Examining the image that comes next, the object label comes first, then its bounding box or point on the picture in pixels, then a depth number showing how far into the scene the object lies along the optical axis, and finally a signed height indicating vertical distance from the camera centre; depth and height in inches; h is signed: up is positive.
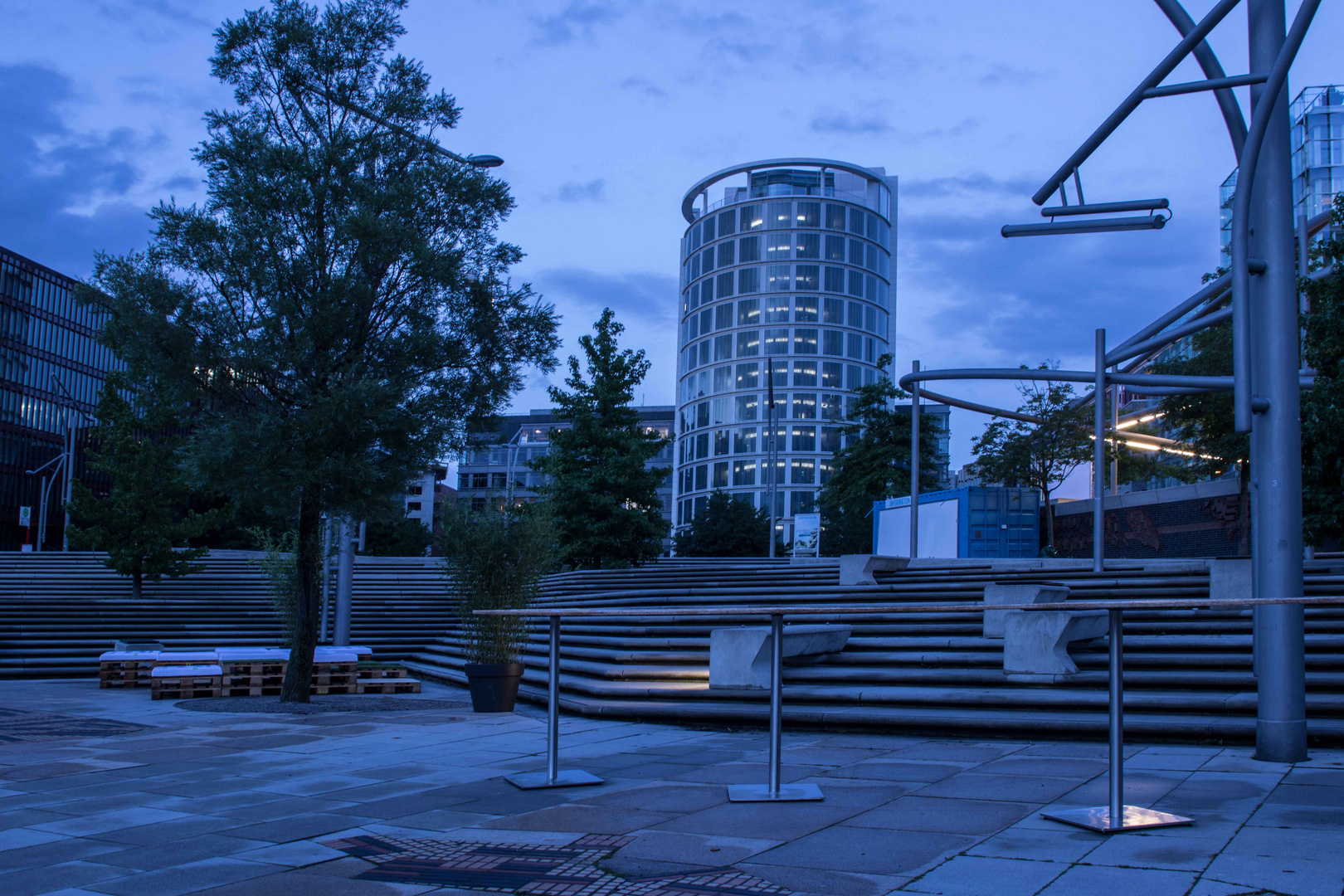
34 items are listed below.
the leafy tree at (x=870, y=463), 1621.6 +122.7
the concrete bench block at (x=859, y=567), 677.9 -19.0
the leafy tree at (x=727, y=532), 2059.5 +9.7
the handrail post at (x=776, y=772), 244.2 -56.3
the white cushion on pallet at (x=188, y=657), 702.1 -90.8
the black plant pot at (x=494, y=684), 506.0 -76.0
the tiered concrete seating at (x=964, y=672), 358.9 -56.2
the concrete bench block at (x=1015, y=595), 445.1 -23.4
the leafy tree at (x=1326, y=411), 707.4 +94.5
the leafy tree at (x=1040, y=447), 1414.9 +134.0
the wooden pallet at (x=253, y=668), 647.1 -90.3
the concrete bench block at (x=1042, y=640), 402.0 -38.7
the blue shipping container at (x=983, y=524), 1077.1 +18.2
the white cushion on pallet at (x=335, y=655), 661.9 -83.2
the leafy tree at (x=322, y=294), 538.9 +129.4
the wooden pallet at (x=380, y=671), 676.7 -96.1
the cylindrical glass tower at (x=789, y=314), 3988.7 +885.9
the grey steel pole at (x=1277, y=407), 278.4 +39.3
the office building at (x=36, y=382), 2861.7 +409.0
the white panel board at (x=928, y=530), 1088.8 +10.3
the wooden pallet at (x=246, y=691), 636.1 -103.7
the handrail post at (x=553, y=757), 268.7 -59.4
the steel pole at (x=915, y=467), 851.4 +61.9
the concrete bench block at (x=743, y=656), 428.1 -50.7
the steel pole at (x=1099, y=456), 647.1 +56.8
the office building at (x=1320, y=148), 3240.7 +1281.4
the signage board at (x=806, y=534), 1482.5 +4.5
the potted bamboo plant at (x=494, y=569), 533.6 -20.7
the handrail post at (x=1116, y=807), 199.9 -52.1
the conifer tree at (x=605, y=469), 1246.9 +80.9
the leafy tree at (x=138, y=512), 1110.4 +13.2
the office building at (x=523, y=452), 4500.5 +364.1
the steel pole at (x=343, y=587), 825.5 -48.4
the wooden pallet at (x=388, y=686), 657.6 -101.0
